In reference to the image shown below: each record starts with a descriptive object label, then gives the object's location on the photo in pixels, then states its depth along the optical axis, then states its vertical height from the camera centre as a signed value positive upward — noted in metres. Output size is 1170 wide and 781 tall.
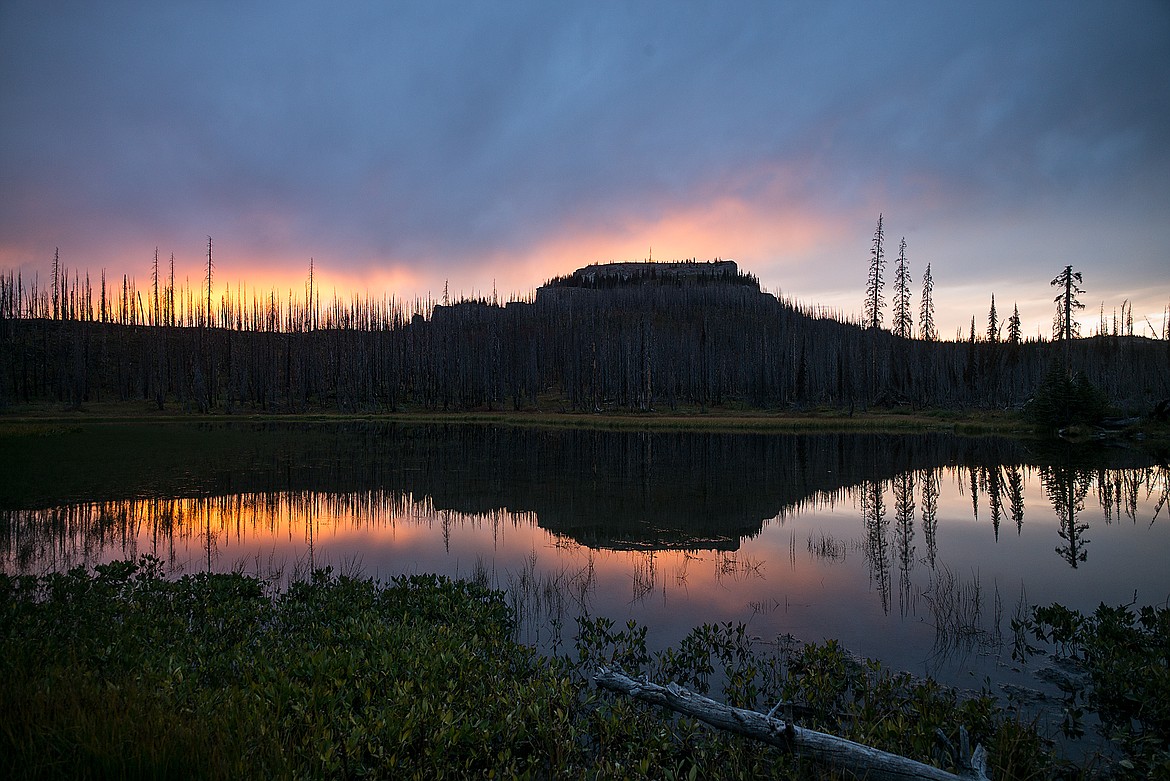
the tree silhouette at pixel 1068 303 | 45.22 +6.62
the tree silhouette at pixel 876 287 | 59.16 +10.44
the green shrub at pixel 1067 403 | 37.62 -1.22
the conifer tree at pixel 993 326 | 74.12 +7.82
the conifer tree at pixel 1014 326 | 73.69 +7.67
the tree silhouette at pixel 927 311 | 67.69 +9.01
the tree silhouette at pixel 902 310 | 60.22 +8.13
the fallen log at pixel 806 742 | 4.24 -2.95
